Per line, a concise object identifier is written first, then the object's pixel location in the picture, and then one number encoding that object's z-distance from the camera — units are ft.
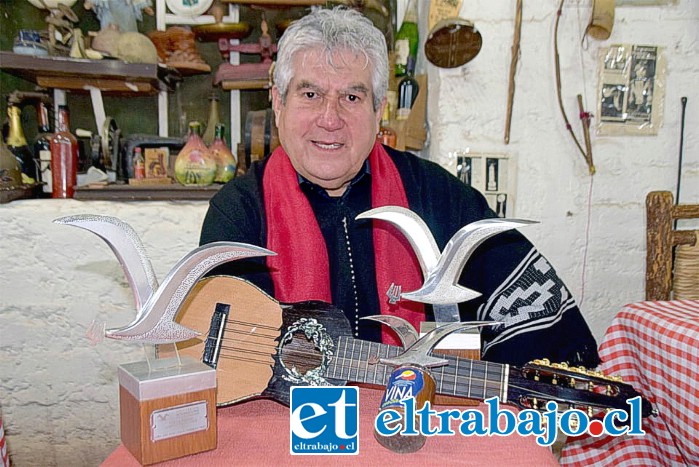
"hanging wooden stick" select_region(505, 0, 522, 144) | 5.90
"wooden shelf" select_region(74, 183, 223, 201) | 6.05
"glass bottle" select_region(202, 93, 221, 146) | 7.00
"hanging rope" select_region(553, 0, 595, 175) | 5.96
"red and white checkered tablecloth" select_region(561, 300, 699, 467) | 3.33
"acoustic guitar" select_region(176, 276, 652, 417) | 2.82
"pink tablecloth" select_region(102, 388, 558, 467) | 2.48
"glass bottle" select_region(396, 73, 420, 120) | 6.33
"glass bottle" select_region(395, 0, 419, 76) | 6.57
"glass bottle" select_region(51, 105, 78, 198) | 6.13
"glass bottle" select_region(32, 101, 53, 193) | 6.47
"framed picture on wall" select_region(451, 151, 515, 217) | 6.15
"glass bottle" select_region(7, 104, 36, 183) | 6.26
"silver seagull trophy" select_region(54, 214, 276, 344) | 2.64
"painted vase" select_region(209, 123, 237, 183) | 6.36
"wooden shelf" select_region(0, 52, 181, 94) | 5.92
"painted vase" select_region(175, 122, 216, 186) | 6.19
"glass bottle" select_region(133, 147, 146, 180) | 6.47
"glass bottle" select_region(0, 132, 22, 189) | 5.83
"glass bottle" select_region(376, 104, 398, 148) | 6.24
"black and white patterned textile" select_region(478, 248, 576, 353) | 3.55
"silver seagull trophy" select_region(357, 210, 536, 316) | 2.79
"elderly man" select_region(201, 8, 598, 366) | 3.65
